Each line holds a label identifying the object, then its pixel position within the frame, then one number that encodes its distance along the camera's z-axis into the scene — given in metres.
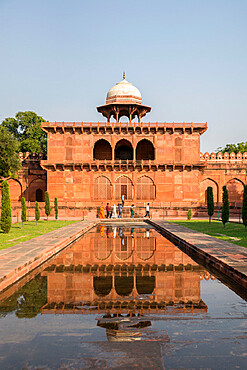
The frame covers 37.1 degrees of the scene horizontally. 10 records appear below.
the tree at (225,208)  20.20
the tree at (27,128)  53.59
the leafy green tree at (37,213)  22.90
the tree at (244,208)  17.28
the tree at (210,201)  24.17
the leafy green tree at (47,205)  25.52
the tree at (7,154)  35.94
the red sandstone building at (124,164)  40.34
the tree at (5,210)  16.53
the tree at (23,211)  21.17
